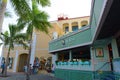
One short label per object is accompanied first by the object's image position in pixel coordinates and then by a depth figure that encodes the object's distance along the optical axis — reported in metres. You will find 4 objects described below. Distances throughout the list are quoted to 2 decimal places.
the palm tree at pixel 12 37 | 15.46
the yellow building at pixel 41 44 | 19.70
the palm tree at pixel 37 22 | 12.88
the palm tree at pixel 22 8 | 7.86
